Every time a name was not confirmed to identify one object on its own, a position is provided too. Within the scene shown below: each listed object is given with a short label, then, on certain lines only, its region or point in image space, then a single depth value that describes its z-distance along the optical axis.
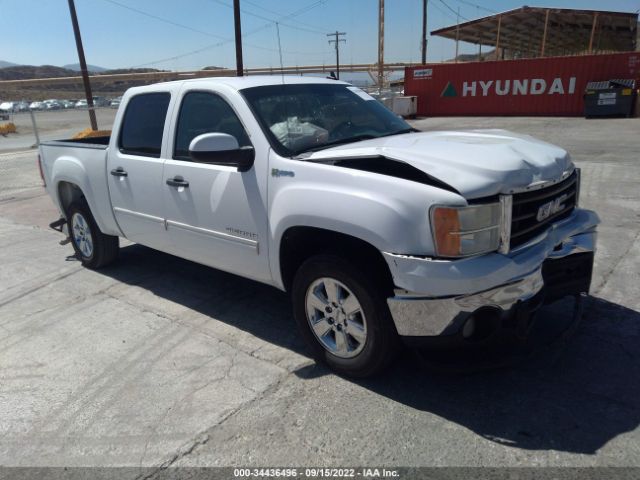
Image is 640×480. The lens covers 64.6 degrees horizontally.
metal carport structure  27.55
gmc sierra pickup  2.62
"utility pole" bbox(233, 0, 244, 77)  26.12
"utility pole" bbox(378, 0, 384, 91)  51.47
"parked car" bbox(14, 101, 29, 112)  41.40
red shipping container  21.52
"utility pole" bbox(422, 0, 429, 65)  48.22
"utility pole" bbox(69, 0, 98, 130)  25.05
